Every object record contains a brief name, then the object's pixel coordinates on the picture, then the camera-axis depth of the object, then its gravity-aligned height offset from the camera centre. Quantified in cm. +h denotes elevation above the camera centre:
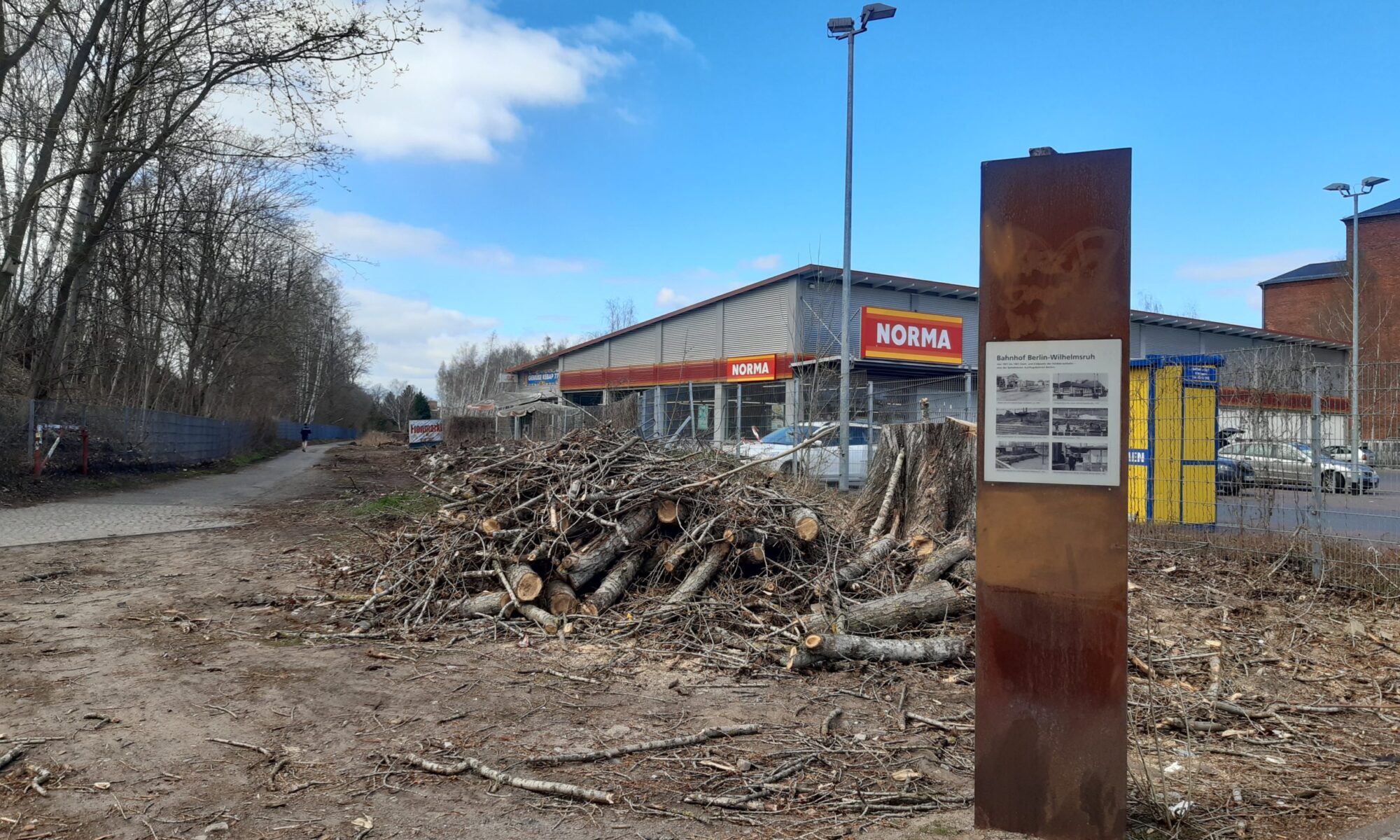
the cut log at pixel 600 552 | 747 -102
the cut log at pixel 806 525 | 804 -79
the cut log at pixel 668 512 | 795 -68
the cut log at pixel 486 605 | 732 -145
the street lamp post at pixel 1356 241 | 2517 +654
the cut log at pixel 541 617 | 696 -149
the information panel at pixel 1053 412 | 341 +14
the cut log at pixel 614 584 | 731 -128
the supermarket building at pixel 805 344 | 2291 +387
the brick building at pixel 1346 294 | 4209 +887
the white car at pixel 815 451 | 1525 -21
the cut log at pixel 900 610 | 666 -132
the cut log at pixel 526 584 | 732 -126
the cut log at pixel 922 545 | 859 -102
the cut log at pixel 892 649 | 604 -146
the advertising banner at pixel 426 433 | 4575 +4
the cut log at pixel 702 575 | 730 -117
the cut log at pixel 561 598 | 726 -137
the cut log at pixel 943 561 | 788 -109
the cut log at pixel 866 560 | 792 -113
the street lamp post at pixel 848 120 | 1692 +685
